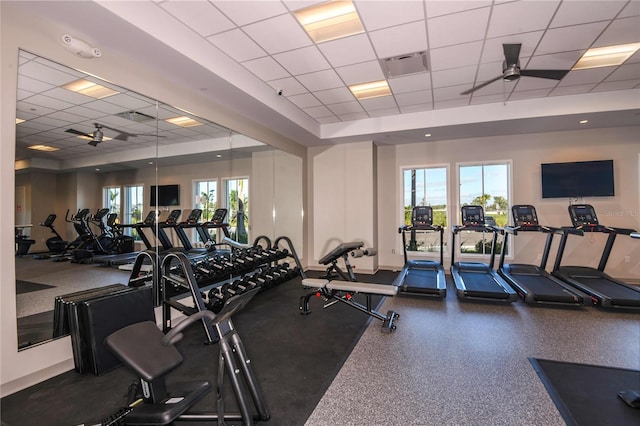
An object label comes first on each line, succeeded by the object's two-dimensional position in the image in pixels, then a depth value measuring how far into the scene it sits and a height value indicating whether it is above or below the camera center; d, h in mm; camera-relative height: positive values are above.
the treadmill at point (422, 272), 4602 -1096
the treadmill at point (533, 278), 4086 -1101
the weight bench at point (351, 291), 3395 -923
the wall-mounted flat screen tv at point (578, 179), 5534 +645
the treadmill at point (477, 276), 4320 -1112
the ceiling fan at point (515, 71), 3395 +1709
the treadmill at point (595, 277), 3877 -1067
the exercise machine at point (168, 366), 1543 -815
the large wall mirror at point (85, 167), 2441 +567
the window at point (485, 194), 6309 +438
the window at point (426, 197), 6723 +408
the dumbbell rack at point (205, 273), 3123 -771
